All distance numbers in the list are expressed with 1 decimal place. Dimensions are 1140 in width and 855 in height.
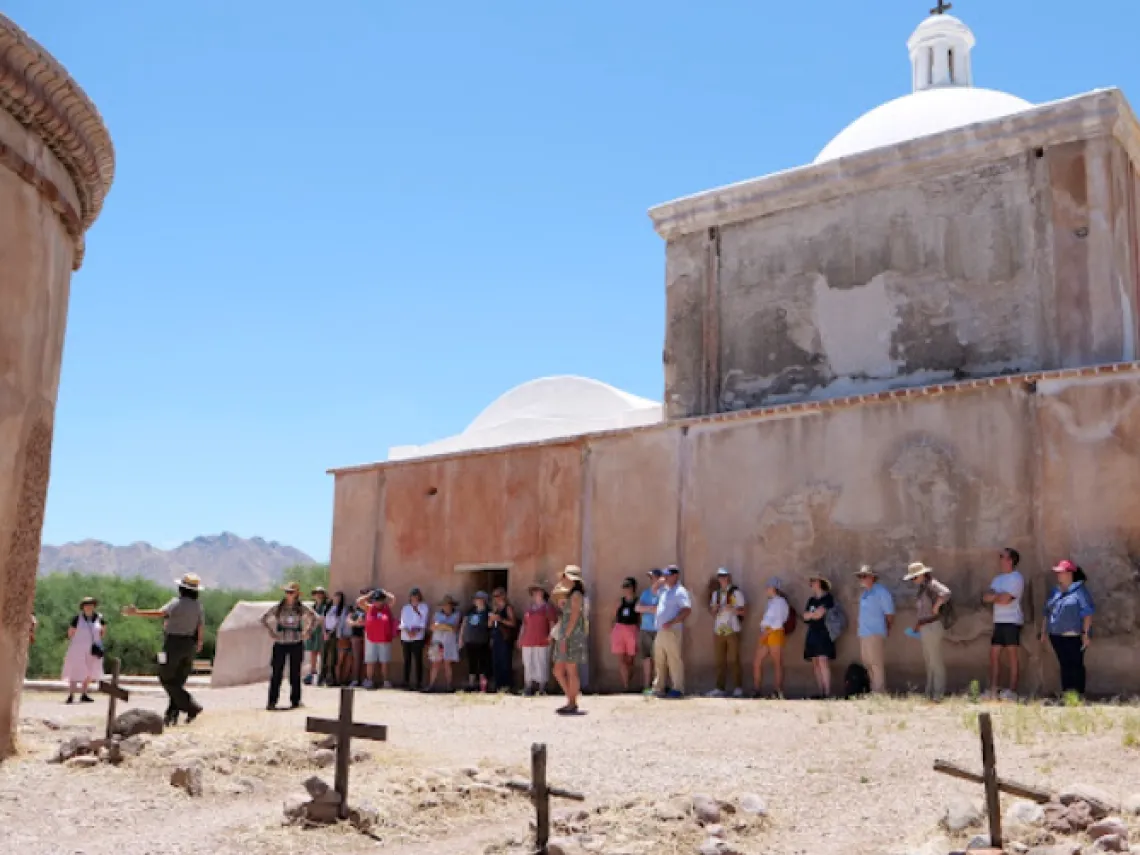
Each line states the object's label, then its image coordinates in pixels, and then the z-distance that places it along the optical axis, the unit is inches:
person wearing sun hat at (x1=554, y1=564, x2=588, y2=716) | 520.7
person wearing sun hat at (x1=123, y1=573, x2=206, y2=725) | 485.7
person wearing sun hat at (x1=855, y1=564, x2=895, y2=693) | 545.6
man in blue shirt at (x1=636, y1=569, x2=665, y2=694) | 620.4
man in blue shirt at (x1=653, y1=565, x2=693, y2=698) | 587.5
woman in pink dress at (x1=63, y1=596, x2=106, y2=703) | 681.6
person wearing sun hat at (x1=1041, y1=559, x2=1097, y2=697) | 494.3
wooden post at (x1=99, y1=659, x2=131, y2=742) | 415.2
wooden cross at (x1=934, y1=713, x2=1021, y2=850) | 266.5
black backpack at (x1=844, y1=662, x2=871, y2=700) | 558.6
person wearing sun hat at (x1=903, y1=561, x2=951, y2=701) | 530.3
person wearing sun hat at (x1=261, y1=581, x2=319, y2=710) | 564.4
